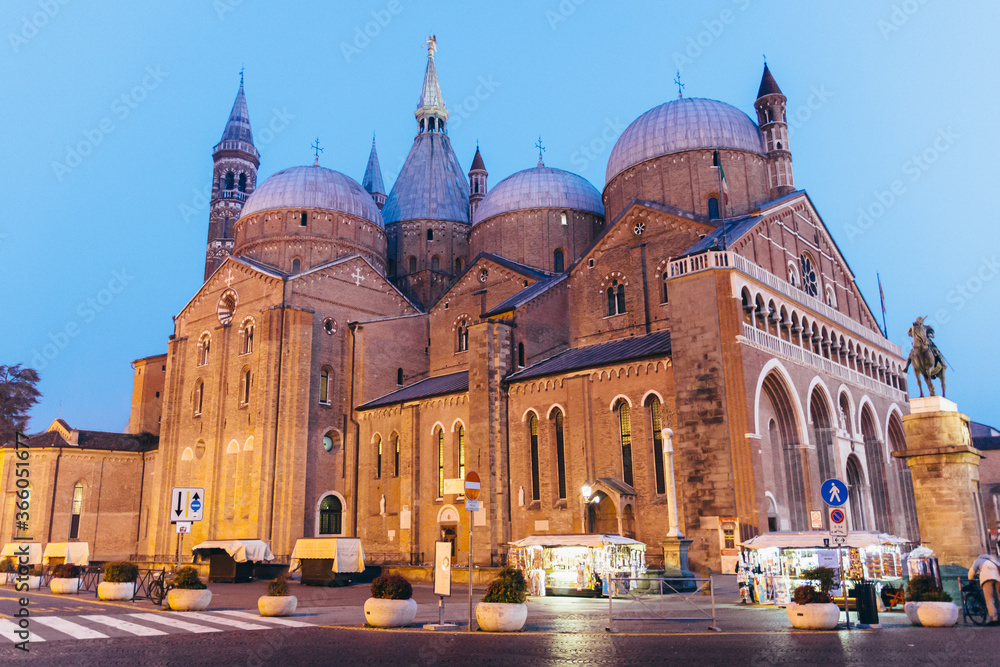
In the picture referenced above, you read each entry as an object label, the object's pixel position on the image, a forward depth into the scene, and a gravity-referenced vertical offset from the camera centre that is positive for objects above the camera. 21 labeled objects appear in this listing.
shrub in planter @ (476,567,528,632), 13.02 -1.13
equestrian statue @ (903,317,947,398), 21.50 +4.56
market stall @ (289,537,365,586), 26.64 -0.59
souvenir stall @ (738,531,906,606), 17.69 -0.66
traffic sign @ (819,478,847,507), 13.16 +0.62
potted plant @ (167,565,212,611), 16.95 -1.03
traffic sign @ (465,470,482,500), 12.89 +0.85
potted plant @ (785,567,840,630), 12.79 -1.27
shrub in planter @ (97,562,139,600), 19.72 -0.91
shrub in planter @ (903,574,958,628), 13.08 -1.27
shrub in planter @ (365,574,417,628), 13.77 -1.10
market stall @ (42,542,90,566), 29.59 -0.17
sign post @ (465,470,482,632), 12.82 +0.80
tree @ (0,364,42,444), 50.69 +9.71
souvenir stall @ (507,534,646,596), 21.22 -0.70
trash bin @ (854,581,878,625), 13.61 -1.27
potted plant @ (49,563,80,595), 23.05 -0.95
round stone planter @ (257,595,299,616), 15.91 -1.23
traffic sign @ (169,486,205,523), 16.97 +0.83
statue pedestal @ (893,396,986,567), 19.61 +1.18
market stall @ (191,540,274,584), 28.61 -0.49
